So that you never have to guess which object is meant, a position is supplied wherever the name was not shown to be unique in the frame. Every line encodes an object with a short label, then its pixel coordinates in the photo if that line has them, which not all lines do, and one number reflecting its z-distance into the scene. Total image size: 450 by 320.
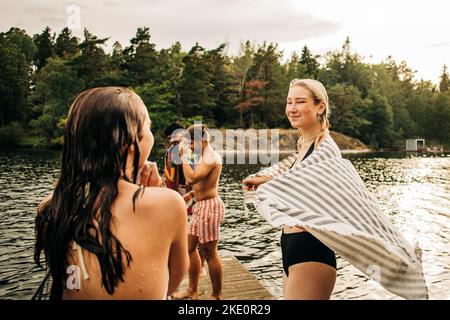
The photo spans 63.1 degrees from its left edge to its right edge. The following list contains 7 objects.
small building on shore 80.62
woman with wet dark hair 1.51
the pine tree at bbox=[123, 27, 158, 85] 50.28
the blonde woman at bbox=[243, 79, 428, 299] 2.00
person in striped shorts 5.02
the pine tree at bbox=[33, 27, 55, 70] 72.69
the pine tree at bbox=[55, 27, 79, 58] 70.06
